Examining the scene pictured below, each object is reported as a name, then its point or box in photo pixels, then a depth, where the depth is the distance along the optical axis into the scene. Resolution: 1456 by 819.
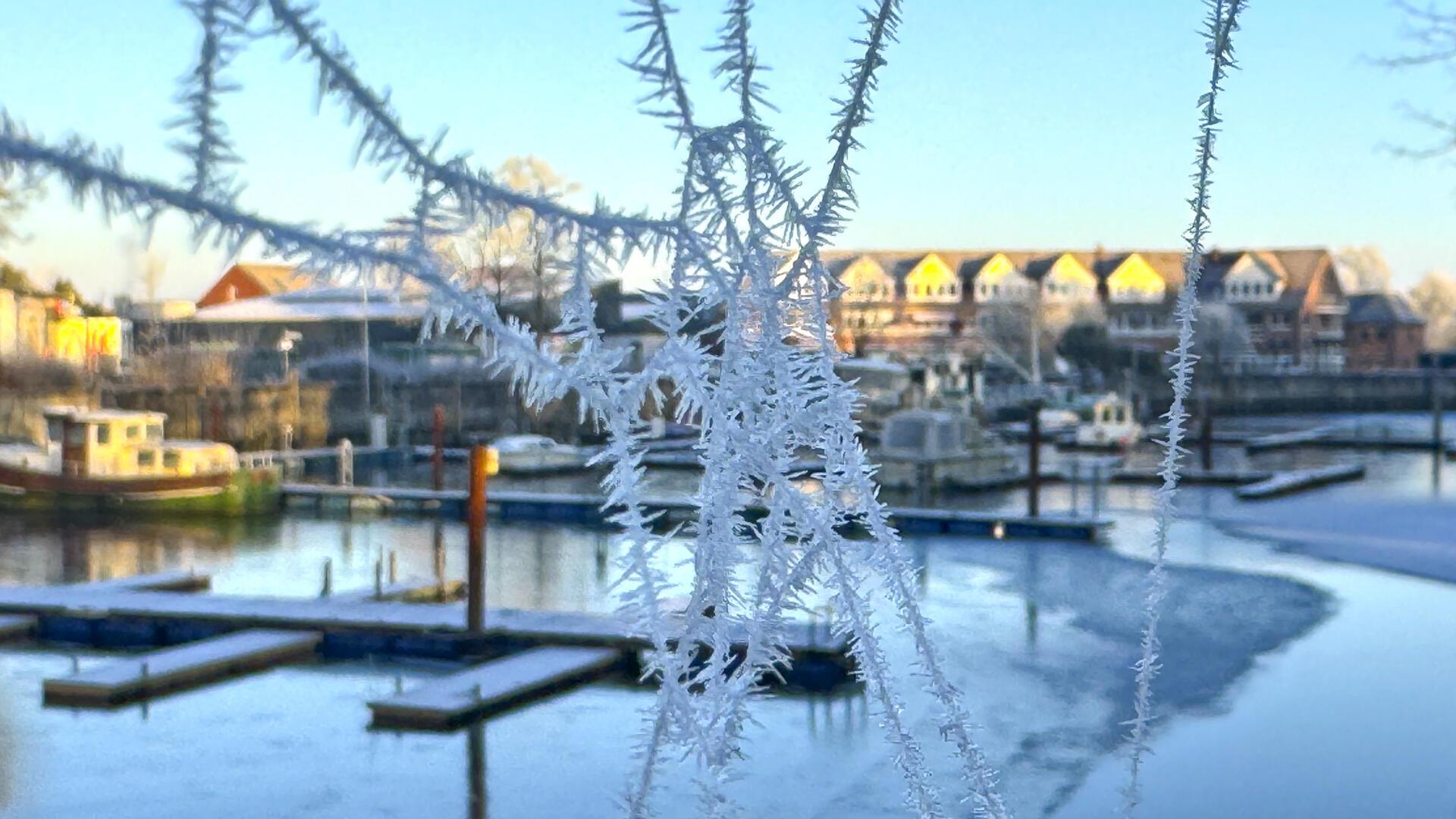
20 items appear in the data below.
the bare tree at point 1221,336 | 51.72
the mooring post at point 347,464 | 23.66
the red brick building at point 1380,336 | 66.25
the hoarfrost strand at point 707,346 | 1.43
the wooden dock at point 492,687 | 8.30
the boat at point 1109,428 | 31.20
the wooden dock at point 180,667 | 8.75
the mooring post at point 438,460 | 21.00
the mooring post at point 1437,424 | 30.79
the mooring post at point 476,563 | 10.23
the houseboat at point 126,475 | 20.56
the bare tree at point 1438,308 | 83.12
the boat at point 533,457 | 26.42
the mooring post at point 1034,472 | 17.14
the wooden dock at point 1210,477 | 23.56
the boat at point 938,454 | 23.59
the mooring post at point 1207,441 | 24.56
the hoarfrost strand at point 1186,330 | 2.19
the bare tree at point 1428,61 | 8.55
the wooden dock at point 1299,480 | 21.30
